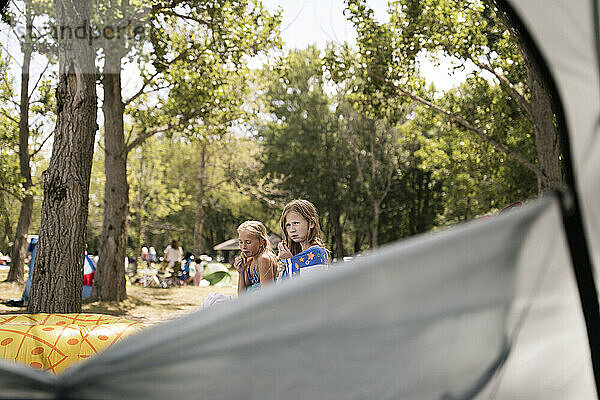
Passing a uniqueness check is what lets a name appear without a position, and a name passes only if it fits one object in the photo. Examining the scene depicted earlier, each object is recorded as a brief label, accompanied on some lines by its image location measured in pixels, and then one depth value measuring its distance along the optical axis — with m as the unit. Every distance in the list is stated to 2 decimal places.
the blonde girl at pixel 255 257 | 2.57
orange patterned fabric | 2.02
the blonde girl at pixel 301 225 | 2.51
